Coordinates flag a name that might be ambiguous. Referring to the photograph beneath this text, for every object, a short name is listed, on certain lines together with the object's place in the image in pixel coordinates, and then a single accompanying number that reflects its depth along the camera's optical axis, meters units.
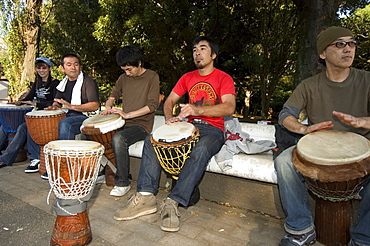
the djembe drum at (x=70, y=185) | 2.28
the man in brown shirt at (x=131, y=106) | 3.43
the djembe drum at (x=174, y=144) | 2.73
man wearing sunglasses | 2.28
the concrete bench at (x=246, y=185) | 2.82
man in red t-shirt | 2.73
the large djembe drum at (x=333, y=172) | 2.01
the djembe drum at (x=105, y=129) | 3.38
